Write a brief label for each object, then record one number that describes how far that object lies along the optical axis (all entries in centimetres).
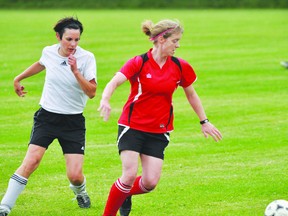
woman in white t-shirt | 1953
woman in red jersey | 1823
